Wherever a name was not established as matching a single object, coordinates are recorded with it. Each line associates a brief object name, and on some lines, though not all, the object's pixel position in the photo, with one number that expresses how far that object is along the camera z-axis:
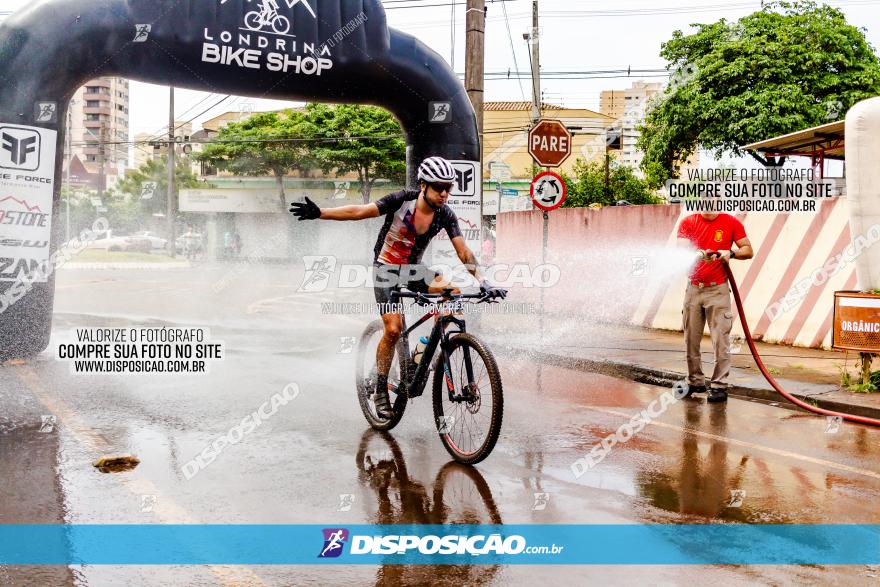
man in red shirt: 8.25
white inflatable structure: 8.35
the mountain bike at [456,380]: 5.50
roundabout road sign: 12.38
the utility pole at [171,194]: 42.34
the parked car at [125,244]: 56.72
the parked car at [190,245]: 52.44
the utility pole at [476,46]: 13.90
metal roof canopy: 12.37
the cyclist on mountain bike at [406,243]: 6.07
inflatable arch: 9.44
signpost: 12.41
